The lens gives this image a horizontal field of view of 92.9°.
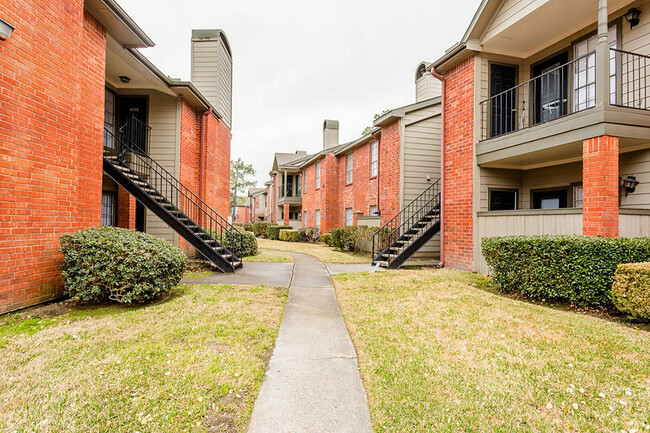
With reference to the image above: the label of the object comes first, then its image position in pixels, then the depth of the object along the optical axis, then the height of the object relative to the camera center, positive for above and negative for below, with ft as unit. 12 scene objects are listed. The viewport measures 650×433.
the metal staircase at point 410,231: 31.32 -1.43
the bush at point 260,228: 90.48 -3.22
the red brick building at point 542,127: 19.35 +6.81
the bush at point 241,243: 36.24 -3.16
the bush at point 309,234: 67.51 -3.64
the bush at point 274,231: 77.20 -3.43
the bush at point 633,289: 13.55 -3.10
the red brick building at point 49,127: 15.03 +4.96
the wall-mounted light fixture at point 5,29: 14.03 +8.56
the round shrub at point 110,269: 16.06 -2.79
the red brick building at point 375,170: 38.96 +8.03
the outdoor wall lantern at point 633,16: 21.95 +14.67
